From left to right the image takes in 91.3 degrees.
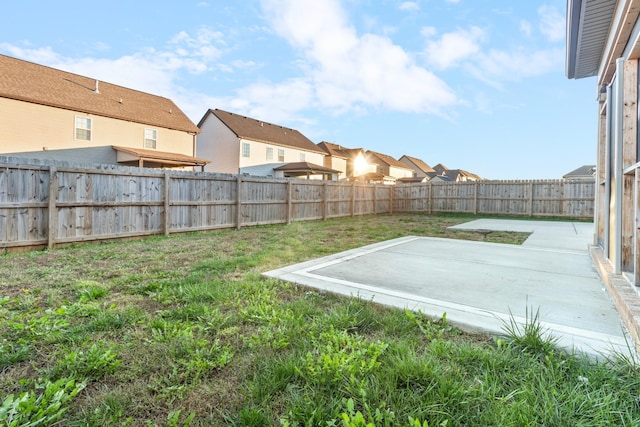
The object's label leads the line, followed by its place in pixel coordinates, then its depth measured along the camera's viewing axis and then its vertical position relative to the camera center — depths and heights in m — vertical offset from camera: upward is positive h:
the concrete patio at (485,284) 2.28 -0.83
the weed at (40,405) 1.30 -0.91
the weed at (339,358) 1.62 -0.86
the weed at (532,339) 1.87 -0.83
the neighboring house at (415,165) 49.66 +6.60
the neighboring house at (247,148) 20.33 +3.89
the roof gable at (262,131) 20.69 +5.39
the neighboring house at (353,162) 32.03 +4.73
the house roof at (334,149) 30.81 +6.00
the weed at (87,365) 1.71 -0.92
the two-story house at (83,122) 11.94 +3.58
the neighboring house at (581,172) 31.58 +3.85
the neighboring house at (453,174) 47.75 +5.20
